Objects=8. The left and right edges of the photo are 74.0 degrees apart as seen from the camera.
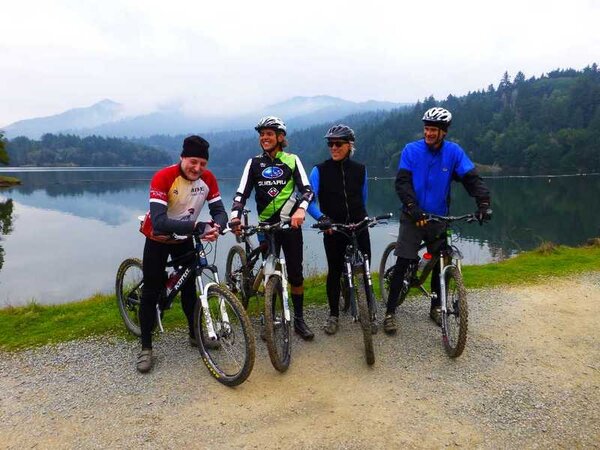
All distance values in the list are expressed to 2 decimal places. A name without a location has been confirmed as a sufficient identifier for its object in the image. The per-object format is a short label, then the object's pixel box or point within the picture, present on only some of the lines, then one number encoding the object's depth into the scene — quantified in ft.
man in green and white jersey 16.39
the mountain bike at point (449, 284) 15.26
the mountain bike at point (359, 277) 14.83
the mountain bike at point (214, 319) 13.48
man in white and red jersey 13.64
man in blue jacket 15.96
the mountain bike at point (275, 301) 14.23
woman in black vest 16.71
